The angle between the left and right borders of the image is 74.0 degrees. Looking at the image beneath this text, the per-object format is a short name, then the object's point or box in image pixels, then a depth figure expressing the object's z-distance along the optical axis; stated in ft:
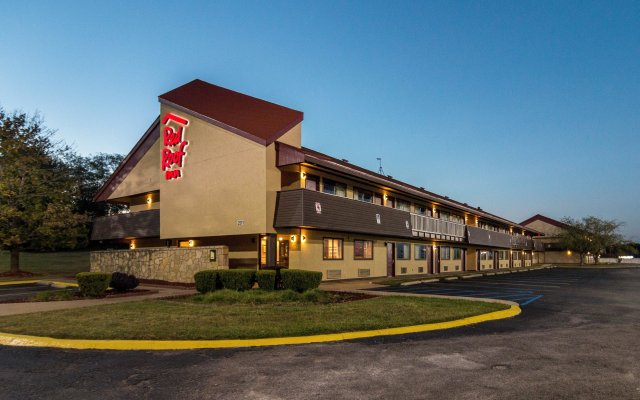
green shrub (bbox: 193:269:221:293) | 51.62
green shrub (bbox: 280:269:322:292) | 49.93
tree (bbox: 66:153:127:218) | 188.03
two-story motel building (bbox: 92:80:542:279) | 70.44
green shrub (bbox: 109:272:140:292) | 55.52
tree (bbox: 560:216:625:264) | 245.45
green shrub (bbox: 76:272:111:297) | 50.16
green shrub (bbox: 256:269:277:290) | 51.19
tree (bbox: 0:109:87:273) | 98.32
